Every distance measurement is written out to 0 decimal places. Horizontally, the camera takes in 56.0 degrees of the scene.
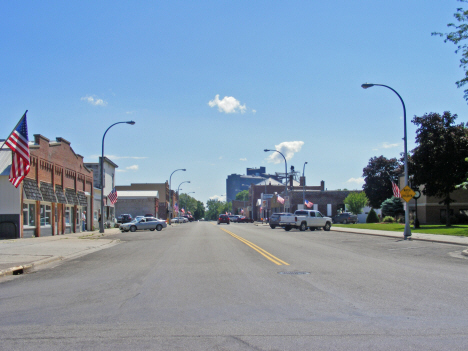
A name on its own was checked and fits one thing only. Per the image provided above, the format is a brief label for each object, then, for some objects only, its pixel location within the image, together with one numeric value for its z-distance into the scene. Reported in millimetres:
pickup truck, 40594
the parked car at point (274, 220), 46922
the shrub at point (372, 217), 60750
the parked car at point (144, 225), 44688
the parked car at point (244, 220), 87356
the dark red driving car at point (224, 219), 74250
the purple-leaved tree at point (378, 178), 74000
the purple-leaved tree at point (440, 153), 38188
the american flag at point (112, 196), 44406
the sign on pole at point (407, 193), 27328
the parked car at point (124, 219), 59838
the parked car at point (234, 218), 94125
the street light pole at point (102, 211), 34922
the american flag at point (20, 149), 20047
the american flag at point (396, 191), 41062
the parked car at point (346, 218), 66750
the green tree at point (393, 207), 57094
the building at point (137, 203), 86000
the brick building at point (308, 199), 79062
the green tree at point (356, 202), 71625
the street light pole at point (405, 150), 26750
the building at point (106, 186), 49656
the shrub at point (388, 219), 54781
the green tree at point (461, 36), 29284
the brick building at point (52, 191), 30000
